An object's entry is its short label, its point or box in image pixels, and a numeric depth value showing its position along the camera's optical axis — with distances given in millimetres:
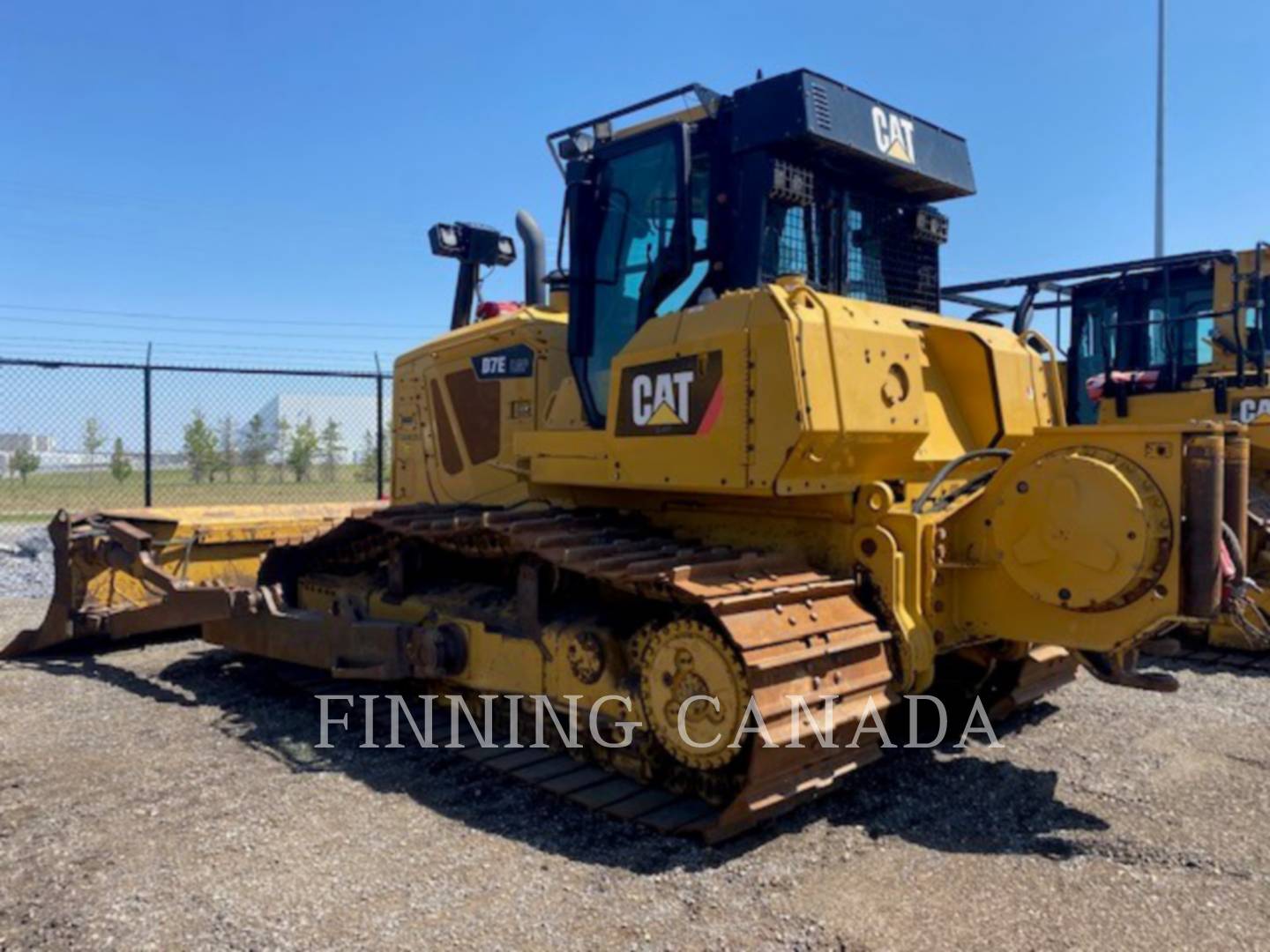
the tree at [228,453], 18250
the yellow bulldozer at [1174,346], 7609
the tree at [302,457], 20109
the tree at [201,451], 17203
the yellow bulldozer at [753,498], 3766
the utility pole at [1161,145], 20328
